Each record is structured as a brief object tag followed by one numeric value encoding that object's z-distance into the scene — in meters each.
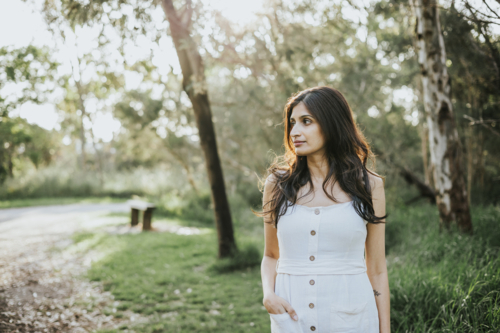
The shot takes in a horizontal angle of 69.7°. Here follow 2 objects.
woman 1.80
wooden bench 10.73
